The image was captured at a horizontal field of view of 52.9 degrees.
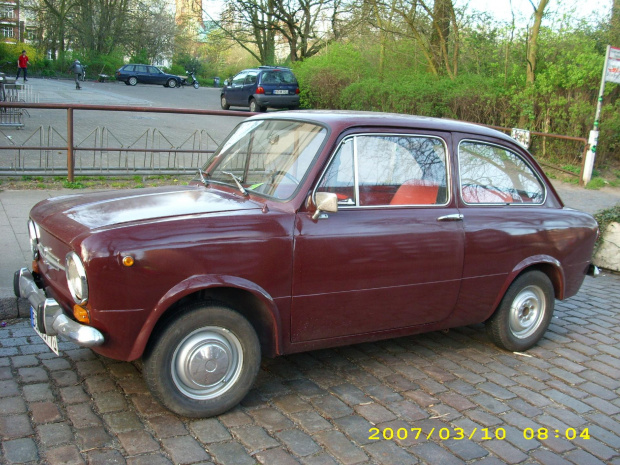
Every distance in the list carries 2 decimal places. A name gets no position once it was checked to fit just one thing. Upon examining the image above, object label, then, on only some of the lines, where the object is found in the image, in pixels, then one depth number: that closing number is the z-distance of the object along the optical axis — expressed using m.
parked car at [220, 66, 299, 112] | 24.89
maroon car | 3.43
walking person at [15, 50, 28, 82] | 39.25
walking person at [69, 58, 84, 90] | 36.58
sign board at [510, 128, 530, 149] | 14.30
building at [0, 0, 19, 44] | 52.72
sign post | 13.12
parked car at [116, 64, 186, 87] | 45.94
